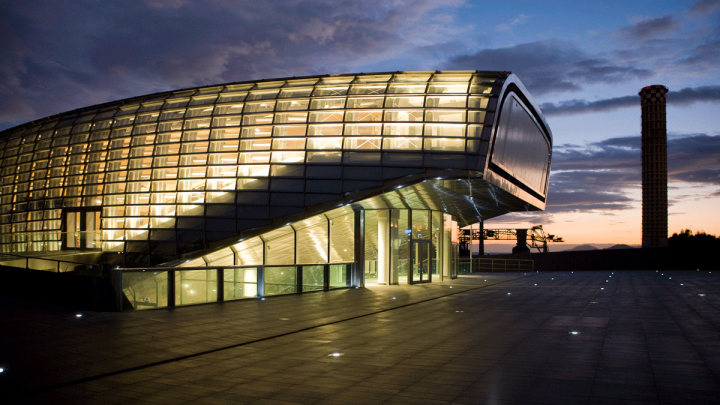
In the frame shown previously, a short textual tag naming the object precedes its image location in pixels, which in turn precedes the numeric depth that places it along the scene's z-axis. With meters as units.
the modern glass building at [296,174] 28.20
